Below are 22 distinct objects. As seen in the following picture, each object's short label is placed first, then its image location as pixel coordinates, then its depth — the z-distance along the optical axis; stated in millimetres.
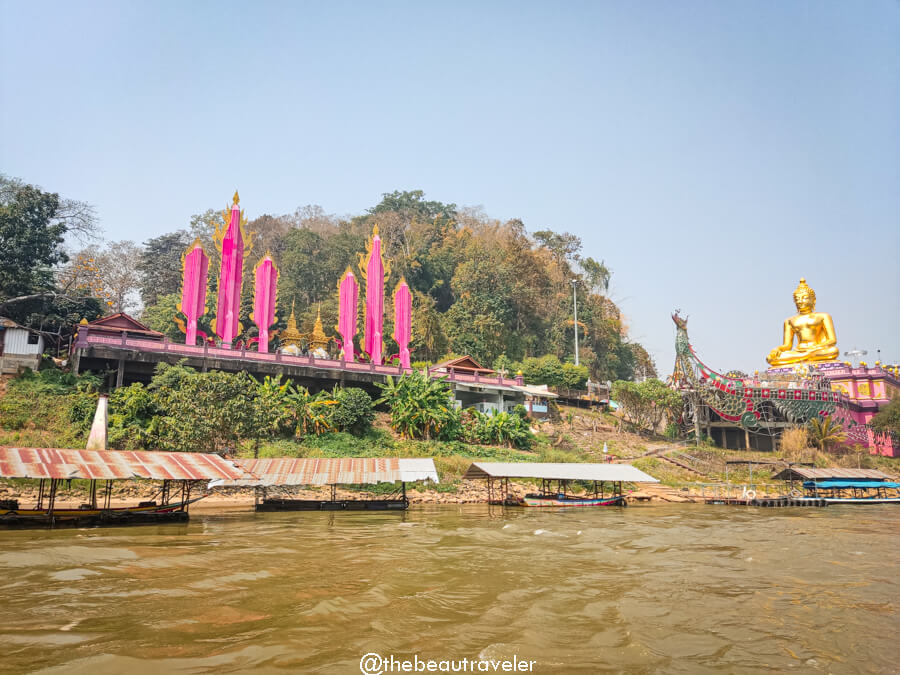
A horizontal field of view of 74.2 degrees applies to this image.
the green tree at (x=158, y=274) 48844
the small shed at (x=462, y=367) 35156
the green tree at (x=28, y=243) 30969
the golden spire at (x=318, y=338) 38625
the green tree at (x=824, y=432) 36575
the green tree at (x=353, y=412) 28141
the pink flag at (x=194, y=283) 31266
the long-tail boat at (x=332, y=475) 18656
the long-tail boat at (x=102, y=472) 14062
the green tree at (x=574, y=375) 41344
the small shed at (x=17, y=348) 26984
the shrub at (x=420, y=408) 29938
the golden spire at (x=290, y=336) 38625
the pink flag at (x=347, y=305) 34438
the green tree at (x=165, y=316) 41250
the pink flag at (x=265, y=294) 33156
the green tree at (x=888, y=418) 37031
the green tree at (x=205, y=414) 22891
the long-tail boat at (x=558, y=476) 22078
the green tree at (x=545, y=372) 41238
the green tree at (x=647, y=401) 38812
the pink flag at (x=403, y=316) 36250
